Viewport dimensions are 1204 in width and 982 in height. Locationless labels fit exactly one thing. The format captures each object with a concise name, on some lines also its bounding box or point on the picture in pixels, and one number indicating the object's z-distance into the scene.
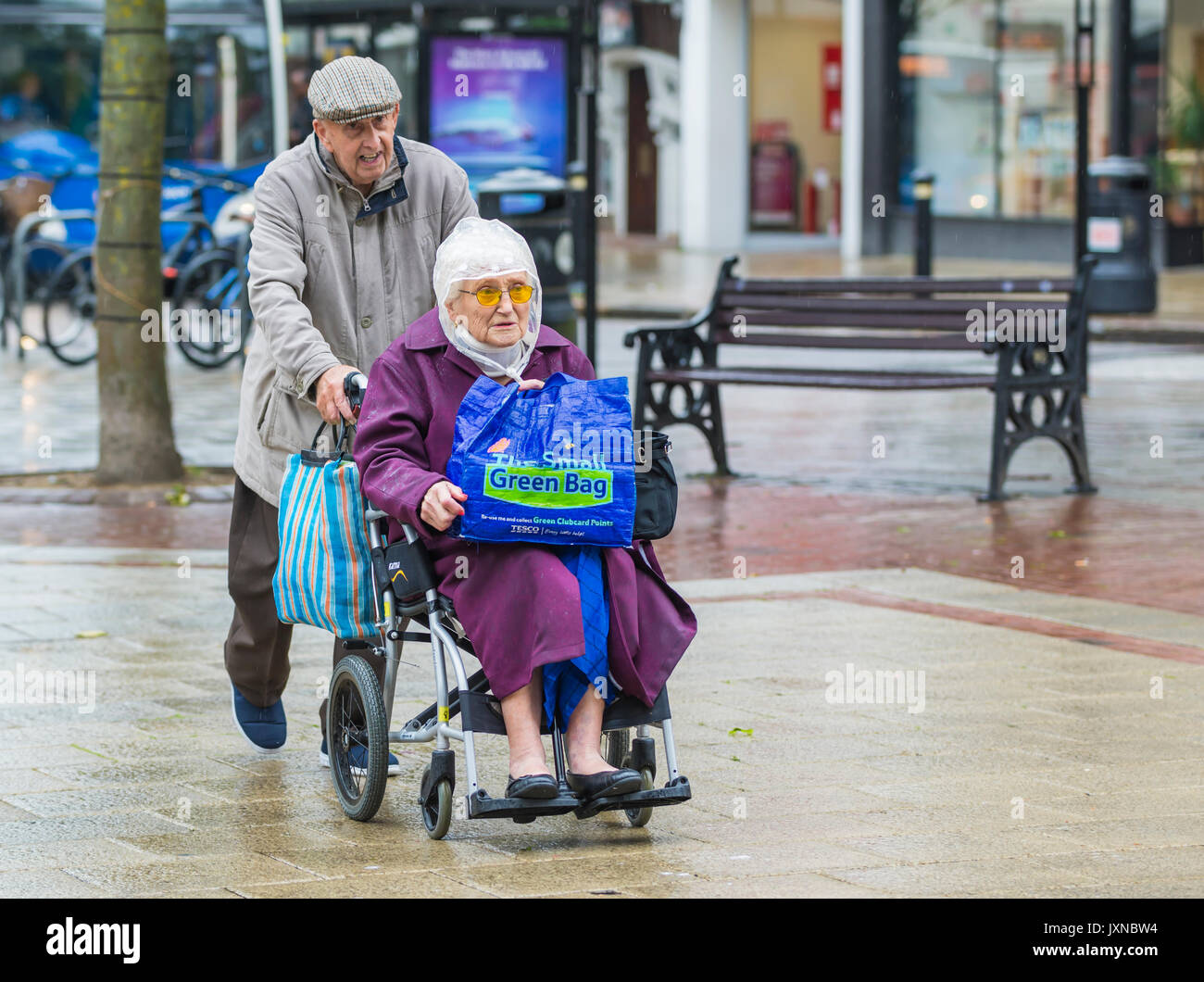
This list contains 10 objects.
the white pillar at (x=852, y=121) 31.11
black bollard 20.11
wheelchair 4.39
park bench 9.86
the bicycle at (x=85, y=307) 16.47
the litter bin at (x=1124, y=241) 19.81
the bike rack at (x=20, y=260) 17.08
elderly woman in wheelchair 4.34
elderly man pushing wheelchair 4.87
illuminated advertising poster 22.69
